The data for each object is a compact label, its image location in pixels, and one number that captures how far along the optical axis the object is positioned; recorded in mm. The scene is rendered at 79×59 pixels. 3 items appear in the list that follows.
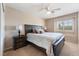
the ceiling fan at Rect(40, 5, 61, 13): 1437
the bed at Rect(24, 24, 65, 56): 1294
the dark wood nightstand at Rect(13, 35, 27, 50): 1701
